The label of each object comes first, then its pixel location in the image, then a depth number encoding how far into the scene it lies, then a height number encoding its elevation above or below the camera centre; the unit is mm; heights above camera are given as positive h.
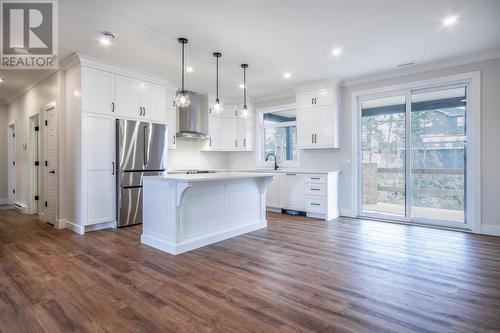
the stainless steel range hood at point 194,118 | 6203 +1058
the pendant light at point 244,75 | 4344 +1572
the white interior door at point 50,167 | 4745 -42
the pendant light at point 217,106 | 4025 +848
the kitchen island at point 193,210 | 3260 -605
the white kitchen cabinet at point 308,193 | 5219 -591
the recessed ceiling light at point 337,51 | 3943 +1633
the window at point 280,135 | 6488 +706
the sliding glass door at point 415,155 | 4485 +138
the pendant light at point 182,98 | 3550 +851
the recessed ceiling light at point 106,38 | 3391 +1608
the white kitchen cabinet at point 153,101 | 4918 +1152
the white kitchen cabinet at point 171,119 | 5906 +979
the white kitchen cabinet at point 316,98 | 5375 +1328
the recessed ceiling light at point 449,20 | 3081 +1622
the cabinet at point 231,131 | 6848 +818
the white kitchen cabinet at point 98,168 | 4211 -57
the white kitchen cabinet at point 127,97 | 4547 +1136
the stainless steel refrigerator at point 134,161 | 4535 +59
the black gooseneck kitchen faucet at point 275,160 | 6538 +81
